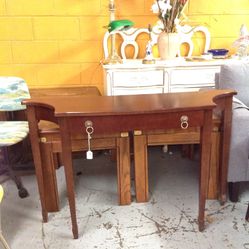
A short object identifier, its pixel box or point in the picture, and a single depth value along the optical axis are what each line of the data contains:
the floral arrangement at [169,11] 2.34
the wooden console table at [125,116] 1.51
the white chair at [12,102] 2.19
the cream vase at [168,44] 2.47
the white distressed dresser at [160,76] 2.43
